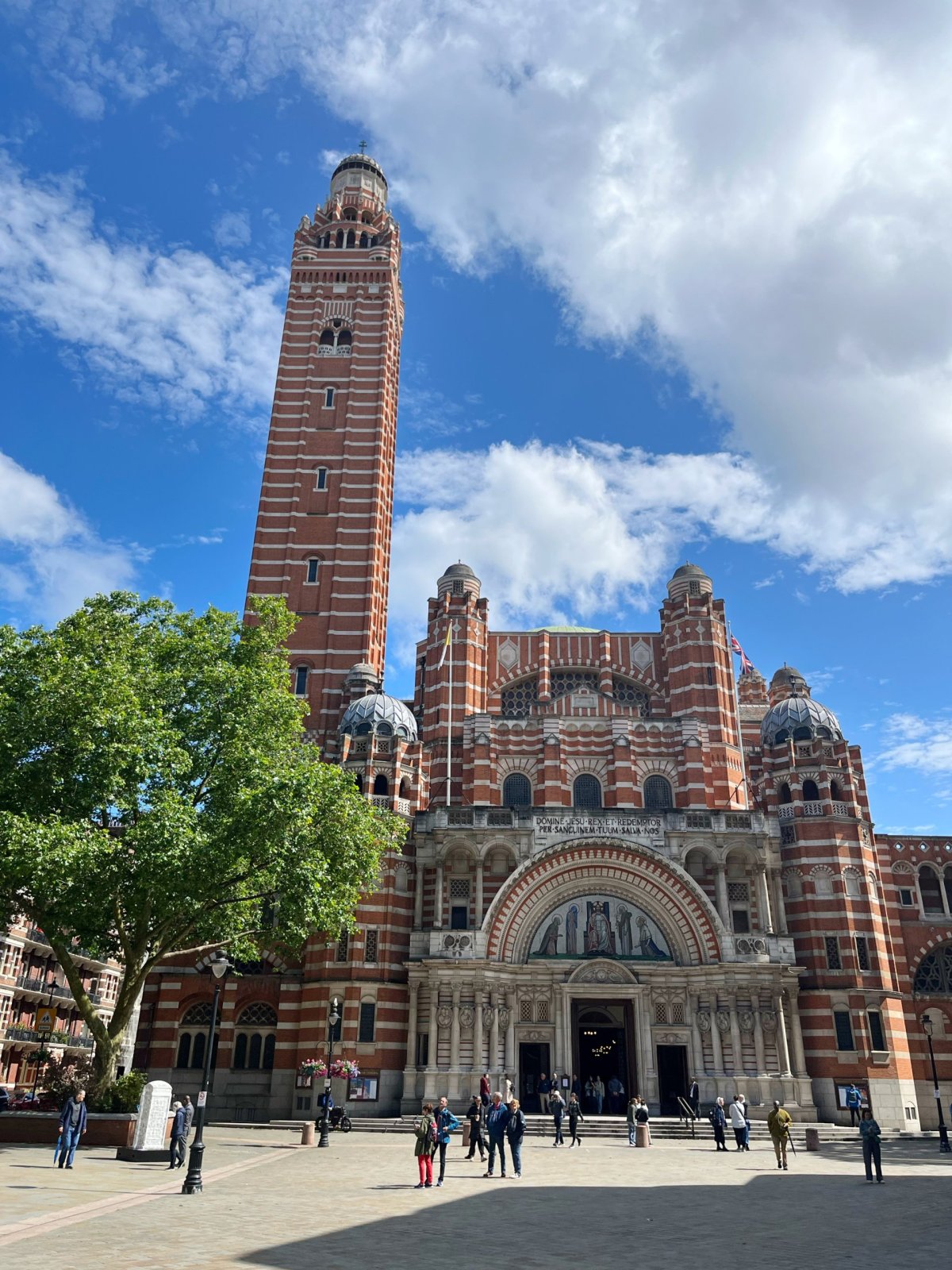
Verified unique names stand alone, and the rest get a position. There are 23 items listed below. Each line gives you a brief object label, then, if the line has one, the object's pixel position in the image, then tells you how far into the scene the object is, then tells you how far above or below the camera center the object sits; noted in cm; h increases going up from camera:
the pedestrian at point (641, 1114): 3200 -103
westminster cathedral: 4053 +741
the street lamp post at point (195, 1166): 1775 -154
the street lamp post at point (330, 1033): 3055 +137
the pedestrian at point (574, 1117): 3148 -112
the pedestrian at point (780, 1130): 2461 -110
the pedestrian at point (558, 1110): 3062 -89
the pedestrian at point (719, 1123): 3038 -120
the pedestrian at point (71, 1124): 2053 -100
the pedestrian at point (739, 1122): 3041 -114
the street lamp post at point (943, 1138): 3133 -161
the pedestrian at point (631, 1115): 3198 -106
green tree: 2621 +728
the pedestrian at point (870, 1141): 2140 -117
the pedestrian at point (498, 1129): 2191 -104
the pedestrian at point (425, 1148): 1989 -131
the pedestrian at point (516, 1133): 2183 -111
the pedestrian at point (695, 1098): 3869 -61
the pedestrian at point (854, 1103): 3847 -70
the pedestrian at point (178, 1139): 2156 -132
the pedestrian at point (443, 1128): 2052 -99
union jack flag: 5149 +2107
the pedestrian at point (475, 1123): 2616 -111
